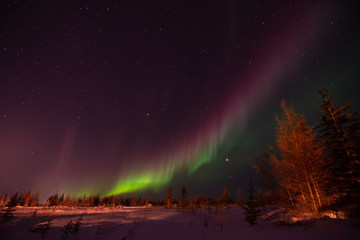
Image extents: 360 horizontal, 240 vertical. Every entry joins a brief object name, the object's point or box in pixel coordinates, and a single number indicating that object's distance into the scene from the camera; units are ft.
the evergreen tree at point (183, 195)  142.97
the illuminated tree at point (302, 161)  41.06
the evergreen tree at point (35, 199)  244.01
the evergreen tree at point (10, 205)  42.57
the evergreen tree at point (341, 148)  39.68
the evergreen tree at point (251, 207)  29.95
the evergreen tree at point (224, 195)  142.42
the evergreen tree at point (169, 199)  143.68
